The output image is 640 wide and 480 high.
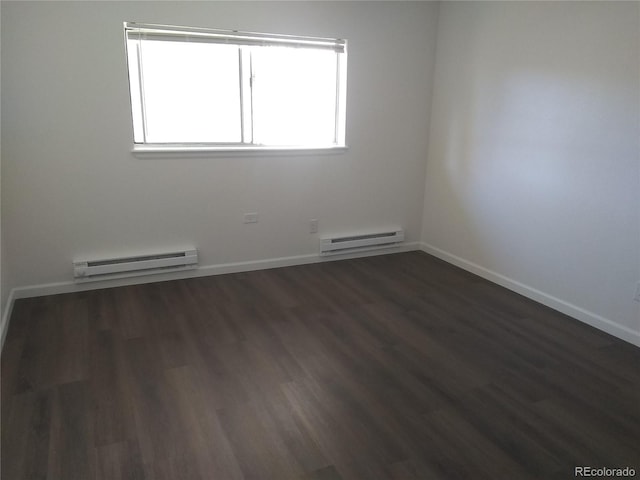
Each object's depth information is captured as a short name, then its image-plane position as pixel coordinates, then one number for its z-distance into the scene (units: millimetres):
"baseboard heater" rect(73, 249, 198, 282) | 3398
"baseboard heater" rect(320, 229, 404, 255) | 4218
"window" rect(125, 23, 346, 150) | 3393
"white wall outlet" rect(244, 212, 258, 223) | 3873
